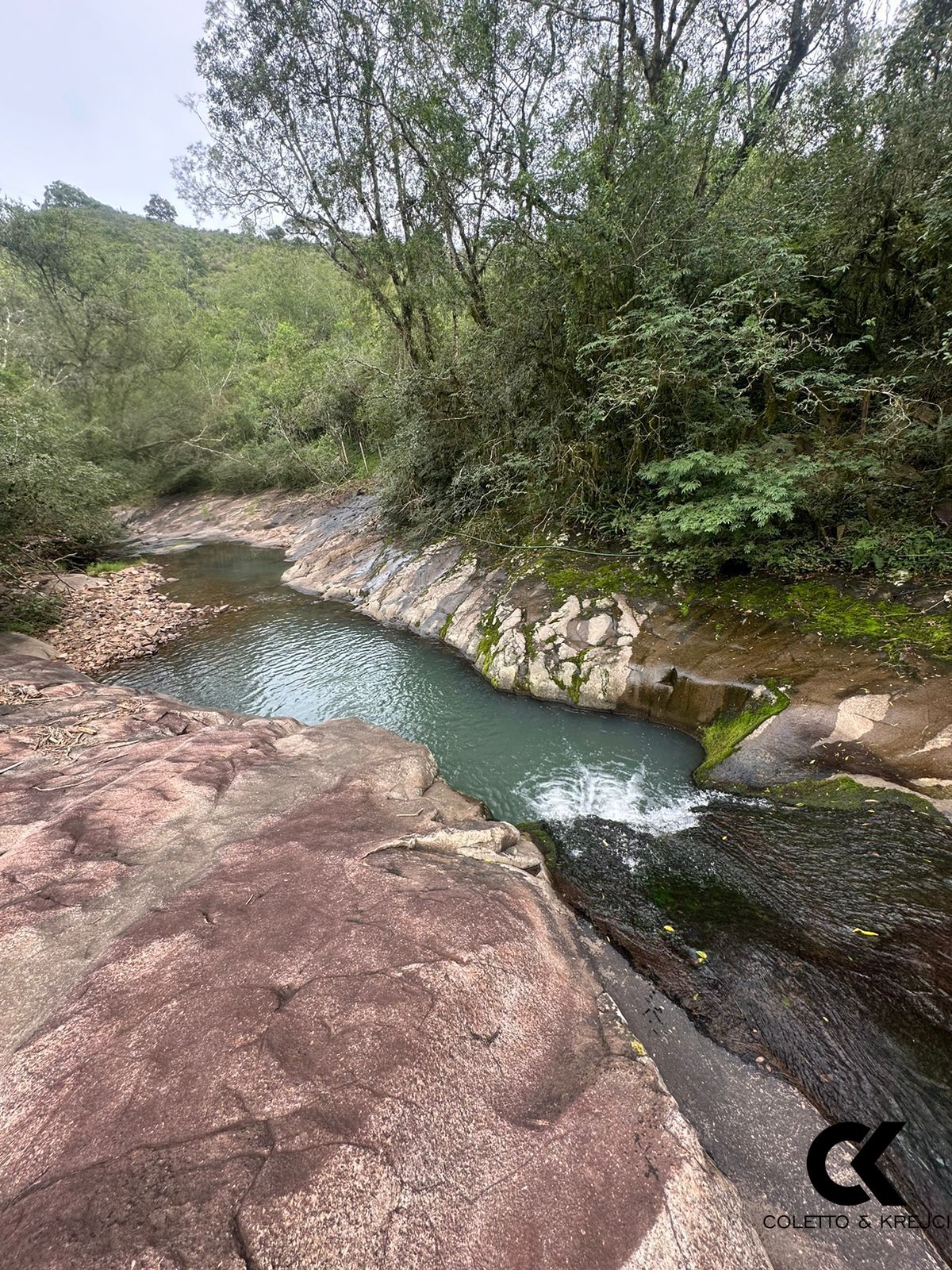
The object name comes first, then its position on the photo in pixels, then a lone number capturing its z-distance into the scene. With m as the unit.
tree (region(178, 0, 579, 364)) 10.32
